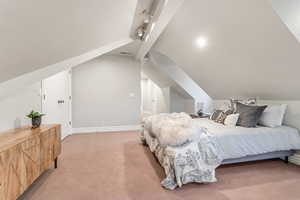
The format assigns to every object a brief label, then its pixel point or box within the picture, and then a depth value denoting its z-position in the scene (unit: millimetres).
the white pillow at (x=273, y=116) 2166
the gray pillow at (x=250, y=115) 2185
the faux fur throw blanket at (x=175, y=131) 1566
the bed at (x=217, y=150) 1531
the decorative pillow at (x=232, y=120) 2288
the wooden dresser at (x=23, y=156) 1090
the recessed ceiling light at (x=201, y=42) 2214
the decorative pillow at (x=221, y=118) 2503
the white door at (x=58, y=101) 2631
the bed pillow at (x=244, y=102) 2637
